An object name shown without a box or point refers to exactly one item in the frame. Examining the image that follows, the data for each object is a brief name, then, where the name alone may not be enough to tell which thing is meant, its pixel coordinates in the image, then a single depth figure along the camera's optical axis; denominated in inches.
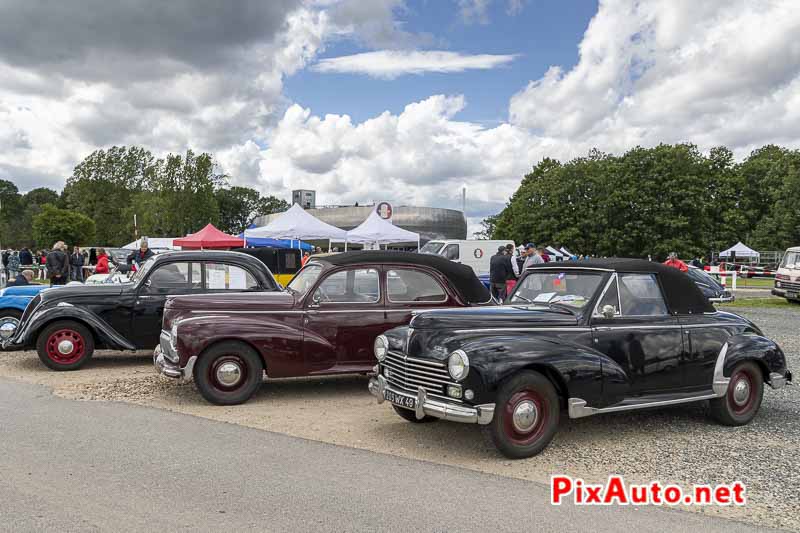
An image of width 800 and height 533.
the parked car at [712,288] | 832.9
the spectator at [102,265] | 815.7
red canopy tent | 941.2
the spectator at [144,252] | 626.3
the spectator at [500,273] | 636.1
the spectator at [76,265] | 1013.8
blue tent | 918.6
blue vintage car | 429.1
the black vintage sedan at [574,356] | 221.9
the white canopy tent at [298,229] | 861.8
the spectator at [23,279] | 514.9
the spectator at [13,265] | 936.9
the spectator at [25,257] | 1167.0
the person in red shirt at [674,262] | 806.5
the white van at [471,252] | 1132.5
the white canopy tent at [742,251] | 2231.8
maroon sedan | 299.7
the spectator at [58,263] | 729.0
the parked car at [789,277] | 908.0
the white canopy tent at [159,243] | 1587.1
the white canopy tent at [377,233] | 941.2
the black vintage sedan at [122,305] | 387.9
